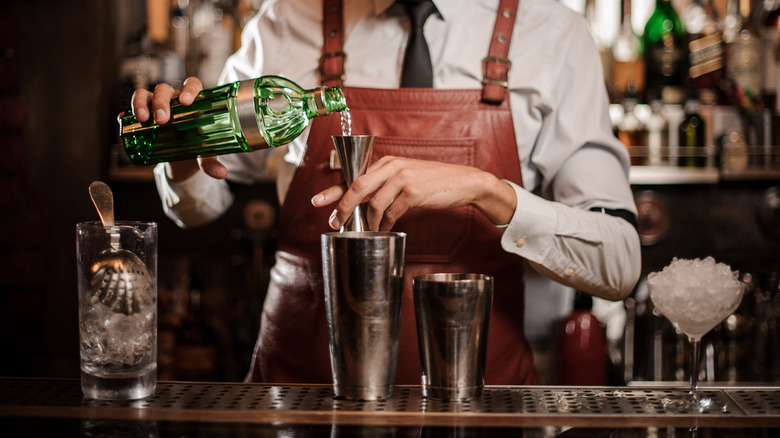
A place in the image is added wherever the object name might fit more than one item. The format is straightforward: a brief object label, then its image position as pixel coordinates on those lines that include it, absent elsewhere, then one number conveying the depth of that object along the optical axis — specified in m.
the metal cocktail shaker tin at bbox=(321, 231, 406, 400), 0.85
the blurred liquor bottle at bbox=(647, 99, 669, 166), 2.25
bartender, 1.33
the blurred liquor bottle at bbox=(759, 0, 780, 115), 2.24
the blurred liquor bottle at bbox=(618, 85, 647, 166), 2.27
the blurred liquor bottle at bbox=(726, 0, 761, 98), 2.24
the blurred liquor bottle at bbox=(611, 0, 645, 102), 2.35
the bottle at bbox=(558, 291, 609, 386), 2.18
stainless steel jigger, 0.98
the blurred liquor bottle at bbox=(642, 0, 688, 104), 2.29
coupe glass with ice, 0.97
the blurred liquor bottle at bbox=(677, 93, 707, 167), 2.22
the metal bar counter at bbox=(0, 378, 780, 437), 0.81
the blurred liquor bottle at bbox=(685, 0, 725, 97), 2.24
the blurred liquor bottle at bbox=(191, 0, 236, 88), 2.31
